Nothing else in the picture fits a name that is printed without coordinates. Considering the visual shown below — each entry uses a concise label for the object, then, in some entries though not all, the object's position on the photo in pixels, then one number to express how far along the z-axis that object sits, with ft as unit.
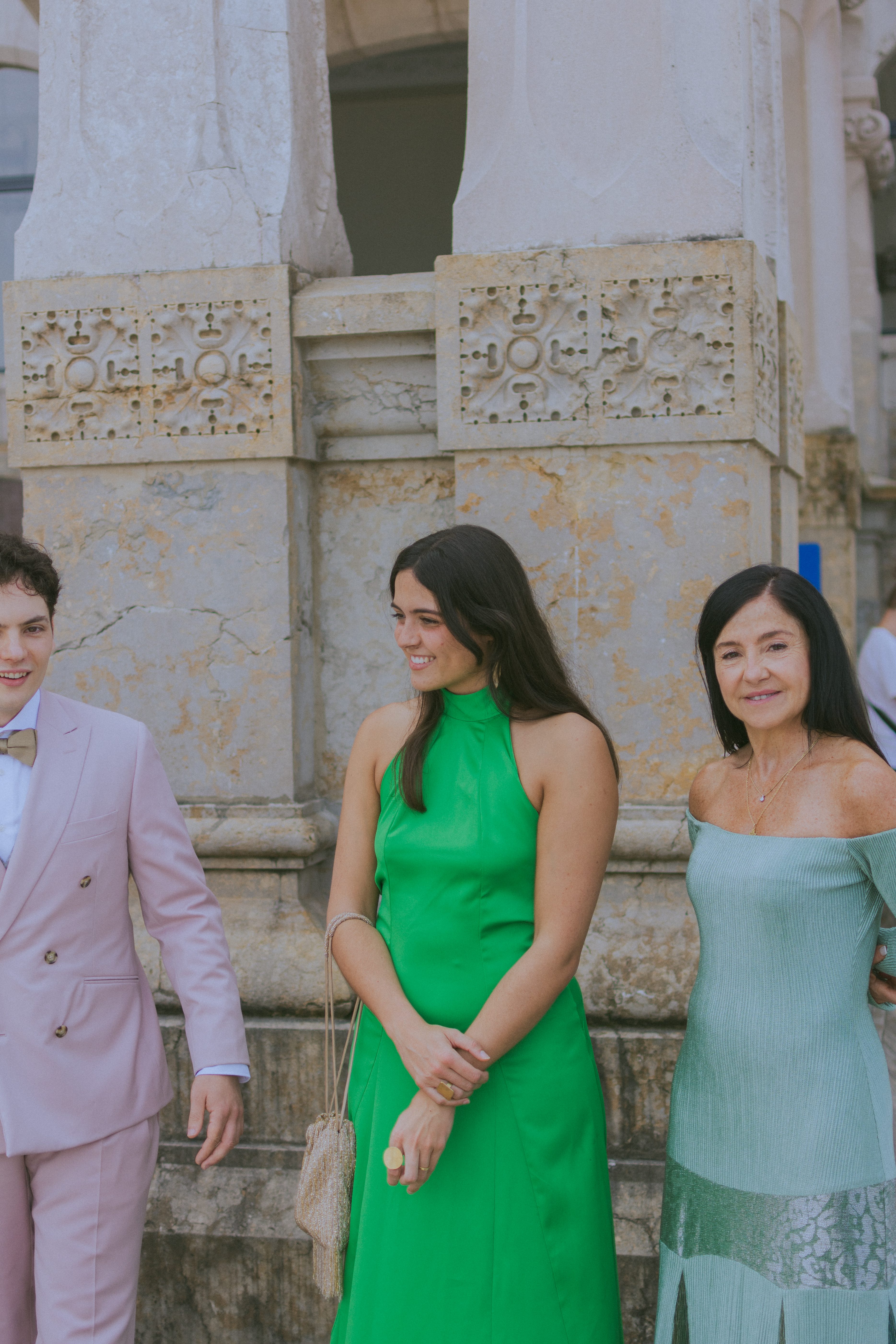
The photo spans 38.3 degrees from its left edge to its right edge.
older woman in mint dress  6.33
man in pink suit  7.07
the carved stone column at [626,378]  9.90
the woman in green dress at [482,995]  6.79
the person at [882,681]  14.71
